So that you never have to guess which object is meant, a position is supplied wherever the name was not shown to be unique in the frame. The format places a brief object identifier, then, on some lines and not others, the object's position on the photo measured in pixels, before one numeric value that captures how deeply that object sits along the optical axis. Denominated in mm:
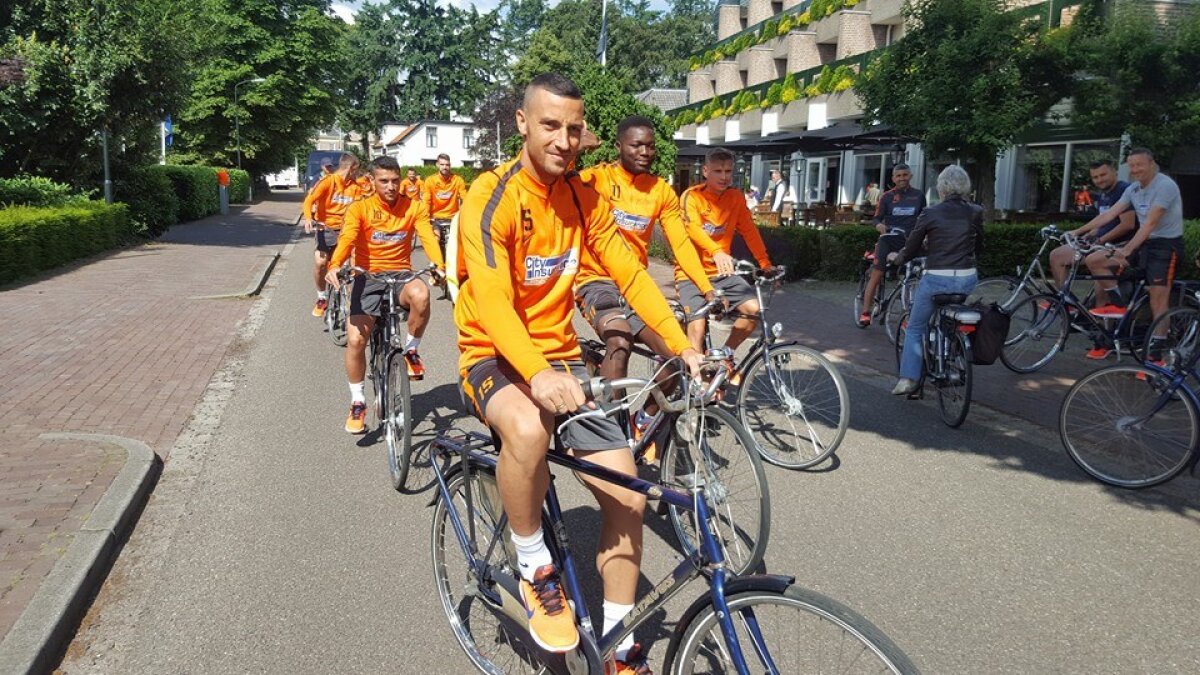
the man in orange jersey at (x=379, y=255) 6246
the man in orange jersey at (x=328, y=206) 12031
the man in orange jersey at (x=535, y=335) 2852
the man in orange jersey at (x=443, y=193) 14797
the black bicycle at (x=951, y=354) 6719
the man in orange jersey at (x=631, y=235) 5180
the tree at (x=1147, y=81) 14727
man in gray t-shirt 8203
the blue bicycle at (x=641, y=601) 2283
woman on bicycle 6980
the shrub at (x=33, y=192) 17662
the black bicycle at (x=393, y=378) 5336
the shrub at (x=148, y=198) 23250
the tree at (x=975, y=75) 16750
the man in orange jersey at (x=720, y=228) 6387
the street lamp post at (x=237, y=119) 48469
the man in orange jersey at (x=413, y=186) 13681
